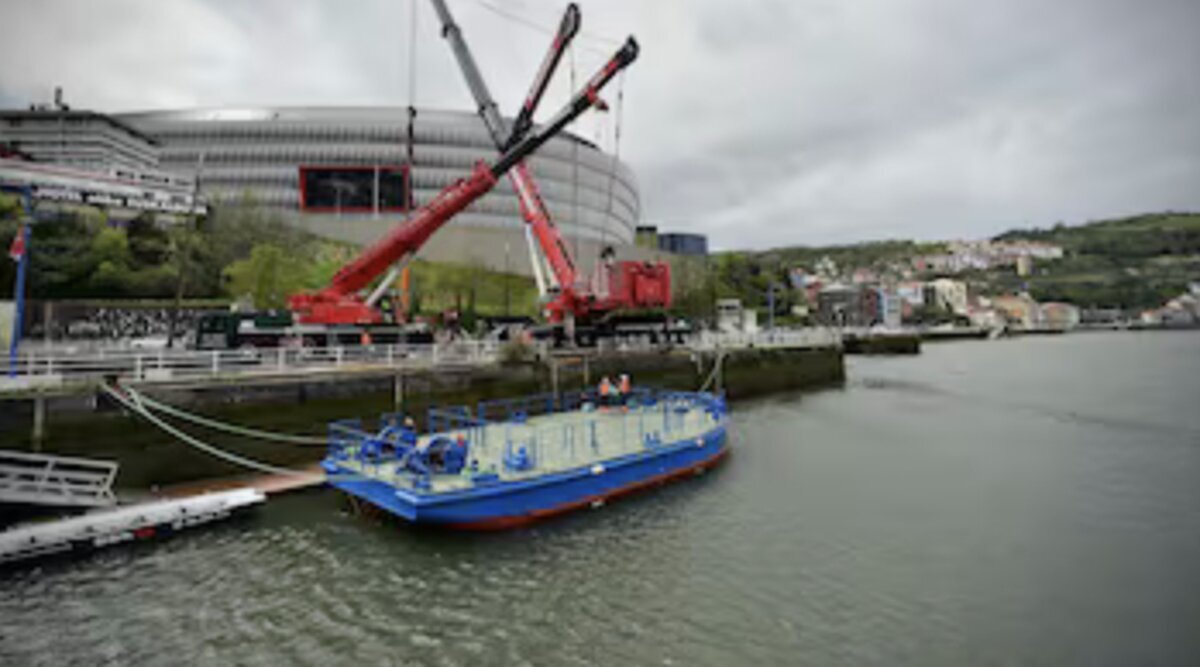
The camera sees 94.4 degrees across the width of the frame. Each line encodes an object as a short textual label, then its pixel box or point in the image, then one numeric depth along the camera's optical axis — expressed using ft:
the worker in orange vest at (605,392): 67.72
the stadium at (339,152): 269.23
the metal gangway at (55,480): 41.50
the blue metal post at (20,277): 51.19
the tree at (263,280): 147.23
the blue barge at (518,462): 41.60
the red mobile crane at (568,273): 92.48
